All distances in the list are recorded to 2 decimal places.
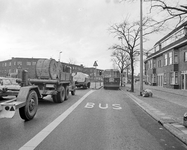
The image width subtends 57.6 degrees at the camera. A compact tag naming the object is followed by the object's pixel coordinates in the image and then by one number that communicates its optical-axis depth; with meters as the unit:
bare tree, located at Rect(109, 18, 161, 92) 19.05
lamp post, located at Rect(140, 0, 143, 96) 15.05
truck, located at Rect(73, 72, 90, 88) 23.81
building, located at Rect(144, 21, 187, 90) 23.84
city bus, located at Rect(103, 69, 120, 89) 24.12
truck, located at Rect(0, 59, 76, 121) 4.94
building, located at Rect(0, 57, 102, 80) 68.62
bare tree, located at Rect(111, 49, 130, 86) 35.16
